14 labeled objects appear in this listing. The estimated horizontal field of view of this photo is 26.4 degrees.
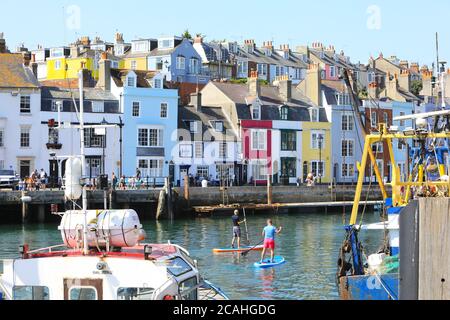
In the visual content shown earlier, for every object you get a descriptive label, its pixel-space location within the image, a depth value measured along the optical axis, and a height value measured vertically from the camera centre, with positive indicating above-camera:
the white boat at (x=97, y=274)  14.26 -1.57
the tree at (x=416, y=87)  114.97 +10.08
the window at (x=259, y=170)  78.31 +0.02
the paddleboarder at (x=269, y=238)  33.66 -2.41
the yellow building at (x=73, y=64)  104.69 +12.00
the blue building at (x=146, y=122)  71.94 +3.78
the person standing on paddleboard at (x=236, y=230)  38.80 -2.47
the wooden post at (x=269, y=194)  65.81 -1.68
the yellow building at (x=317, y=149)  82.25 +1.79
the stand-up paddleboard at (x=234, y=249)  38.92 -3.23
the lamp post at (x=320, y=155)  82.72 +1.28
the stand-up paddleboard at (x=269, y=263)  33.91 -3.32
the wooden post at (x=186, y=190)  62.29 -1.26
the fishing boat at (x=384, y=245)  21.80 -1.93
